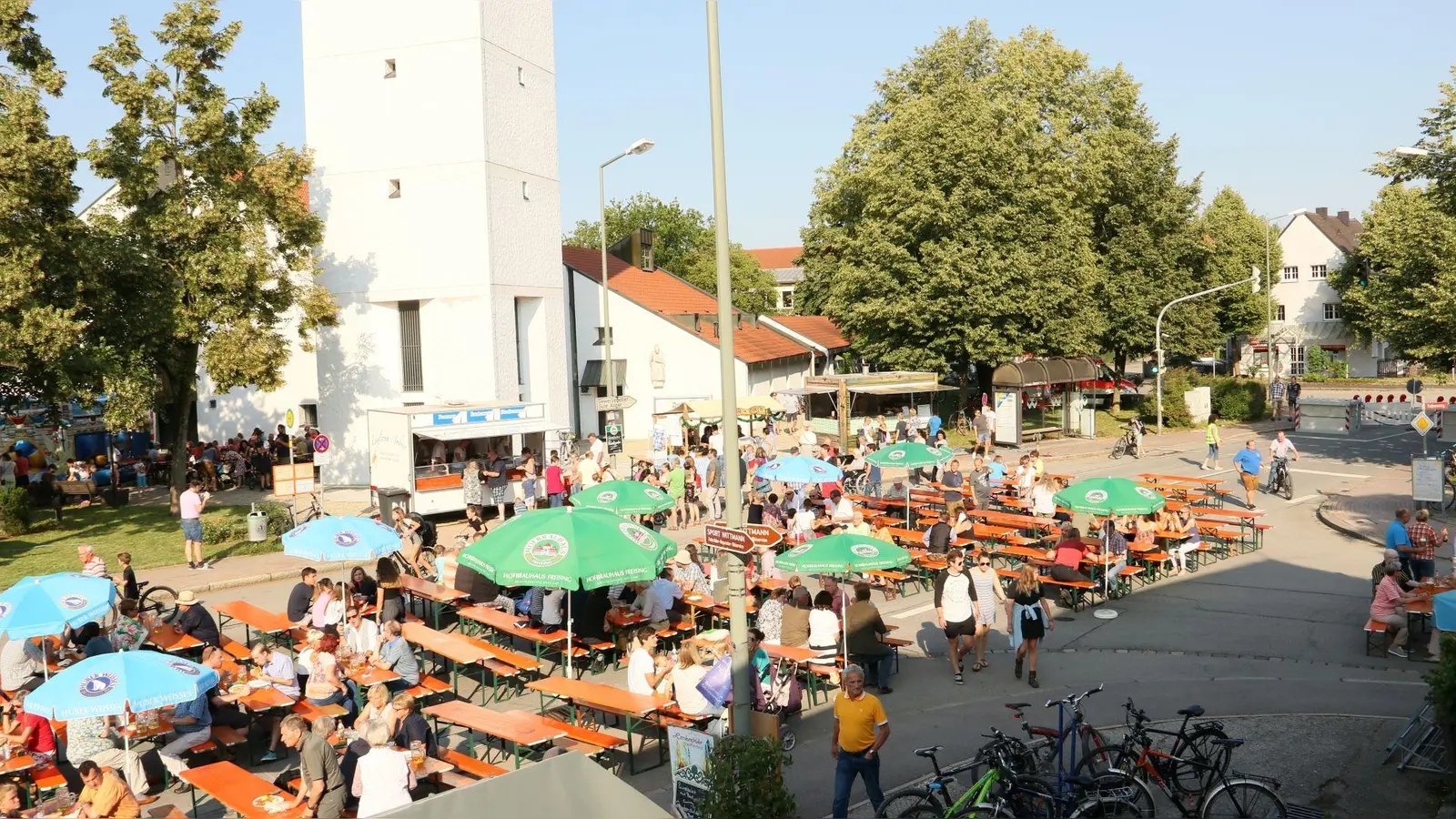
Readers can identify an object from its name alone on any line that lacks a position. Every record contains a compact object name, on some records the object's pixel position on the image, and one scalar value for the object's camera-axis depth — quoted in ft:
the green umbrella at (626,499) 62.34
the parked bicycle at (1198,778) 30.27
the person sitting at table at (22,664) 42.06
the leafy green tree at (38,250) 73.56
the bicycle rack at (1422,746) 34.12
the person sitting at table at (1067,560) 56.08
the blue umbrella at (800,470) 68.33
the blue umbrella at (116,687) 31.73
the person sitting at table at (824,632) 44.45
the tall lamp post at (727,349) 32.50
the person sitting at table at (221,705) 39.45
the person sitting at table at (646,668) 39.70
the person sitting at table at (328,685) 39.65
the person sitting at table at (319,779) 31.22
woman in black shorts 44.80
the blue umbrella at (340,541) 48.06
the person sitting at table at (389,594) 47.47
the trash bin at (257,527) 80.33
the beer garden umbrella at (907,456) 73.41
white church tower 107.86
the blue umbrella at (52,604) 39.06
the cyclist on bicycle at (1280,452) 93.30
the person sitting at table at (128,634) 45.14
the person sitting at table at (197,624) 46.79
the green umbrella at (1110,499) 56.29
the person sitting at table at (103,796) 29.71
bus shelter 132.67
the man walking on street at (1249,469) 86.48
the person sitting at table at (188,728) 37.14
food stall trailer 84.99
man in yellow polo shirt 30.96
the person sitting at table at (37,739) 36.32
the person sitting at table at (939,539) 63.26
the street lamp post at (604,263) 98.43
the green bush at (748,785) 28.32
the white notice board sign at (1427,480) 77.71
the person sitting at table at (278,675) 40.42
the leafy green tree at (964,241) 139.23
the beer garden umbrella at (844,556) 46.93
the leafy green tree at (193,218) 84.99
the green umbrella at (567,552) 42.45
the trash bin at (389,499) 82.53
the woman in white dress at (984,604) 47.21
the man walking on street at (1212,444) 107.96
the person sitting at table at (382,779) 30.81
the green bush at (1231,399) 168.14
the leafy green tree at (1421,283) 97.45
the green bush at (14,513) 87.35
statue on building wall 143.54
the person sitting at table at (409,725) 33.63
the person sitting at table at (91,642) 42.60
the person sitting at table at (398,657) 41.88
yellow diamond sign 102.22
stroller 39.65
